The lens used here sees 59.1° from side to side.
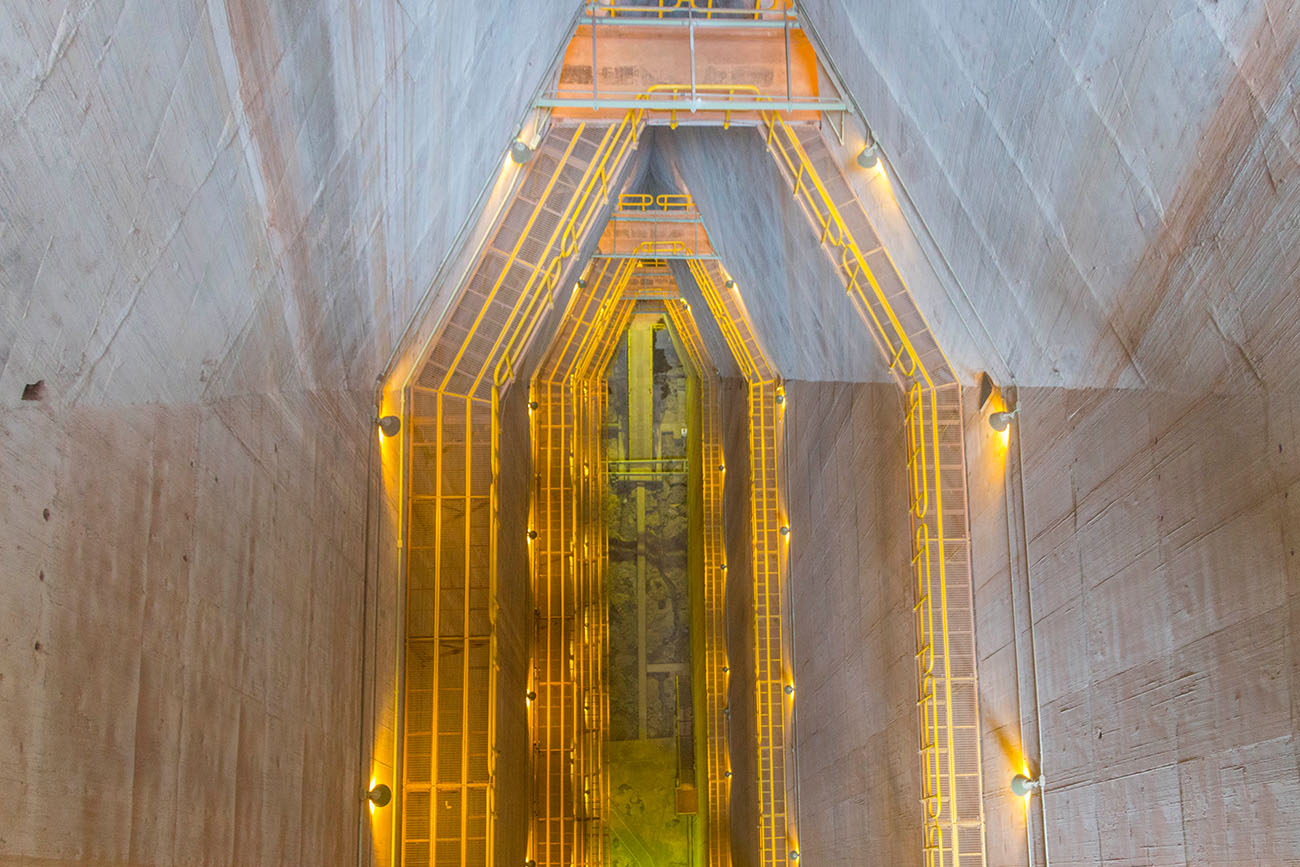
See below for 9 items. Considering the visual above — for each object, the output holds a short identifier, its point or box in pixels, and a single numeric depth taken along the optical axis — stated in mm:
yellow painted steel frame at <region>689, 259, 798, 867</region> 18719
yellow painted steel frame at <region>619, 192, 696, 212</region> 18172
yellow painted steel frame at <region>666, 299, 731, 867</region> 24047
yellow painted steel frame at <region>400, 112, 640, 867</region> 12672
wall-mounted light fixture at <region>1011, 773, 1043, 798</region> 9344
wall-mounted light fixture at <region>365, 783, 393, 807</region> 11430
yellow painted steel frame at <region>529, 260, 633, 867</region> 21500
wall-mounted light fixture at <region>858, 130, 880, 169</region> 10875
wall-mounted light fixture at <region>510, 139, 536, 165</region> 11688
